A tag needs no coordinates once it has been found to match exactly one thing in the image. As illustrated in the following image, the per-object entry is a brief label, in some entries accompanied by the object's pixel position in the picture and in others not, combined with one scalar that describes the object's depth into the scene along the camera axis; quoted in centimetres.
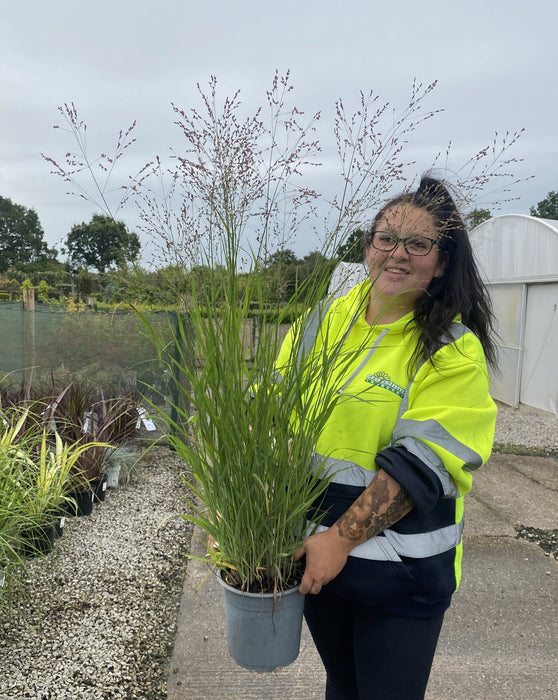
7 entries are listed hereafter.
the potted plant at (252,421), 103
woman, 106
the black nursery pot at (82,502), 338
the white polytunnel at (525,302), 759
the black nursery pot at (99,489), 365
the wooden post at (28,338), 454
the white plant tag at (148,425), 425
